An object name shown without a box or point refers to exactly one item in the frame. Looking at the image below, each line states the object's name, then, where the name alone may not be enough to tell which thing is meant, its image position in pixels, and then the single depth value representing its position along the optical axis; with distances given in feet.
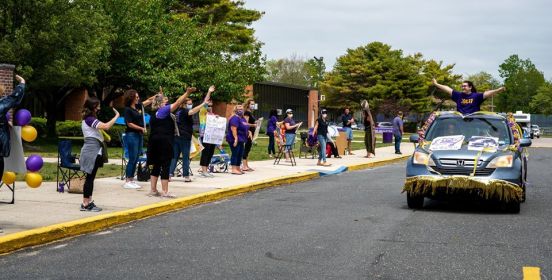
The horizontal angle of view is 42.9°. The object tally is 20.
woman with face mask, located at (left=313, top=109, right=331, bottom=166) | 69.09
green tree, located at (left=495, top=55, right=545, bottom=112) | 371.56
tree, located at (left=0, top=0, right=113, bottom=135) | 79.61
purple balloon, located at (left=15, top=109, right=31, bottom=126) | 28.58
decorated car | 35.27
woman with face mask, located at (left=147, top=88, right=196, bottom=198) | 38.73
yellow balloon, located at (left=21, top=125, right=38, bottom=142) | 28.91
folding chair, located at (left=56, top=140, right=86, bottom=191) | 40.34
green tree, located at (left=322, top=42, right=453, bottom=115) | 250.37
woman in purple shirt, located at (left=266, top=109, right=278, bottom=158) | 81.34
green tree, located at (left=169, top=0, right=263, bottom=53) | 169.58
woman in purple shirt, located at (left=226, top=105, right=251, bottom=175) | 55.83
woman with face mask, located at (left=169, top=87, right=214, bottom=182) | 48.42
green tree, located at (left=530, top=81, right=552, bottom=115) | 325.83
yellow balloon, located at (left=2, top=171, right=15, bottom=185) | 28.89
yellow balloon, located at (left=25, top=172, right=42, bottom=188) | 28.35
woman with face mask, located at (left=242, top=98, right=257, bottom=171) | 60.90
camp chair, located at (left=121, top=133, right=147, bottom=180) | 44.98
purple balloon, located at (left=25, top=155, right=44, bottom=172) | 28.60
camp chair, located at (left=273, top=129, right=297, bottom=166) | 70.81
